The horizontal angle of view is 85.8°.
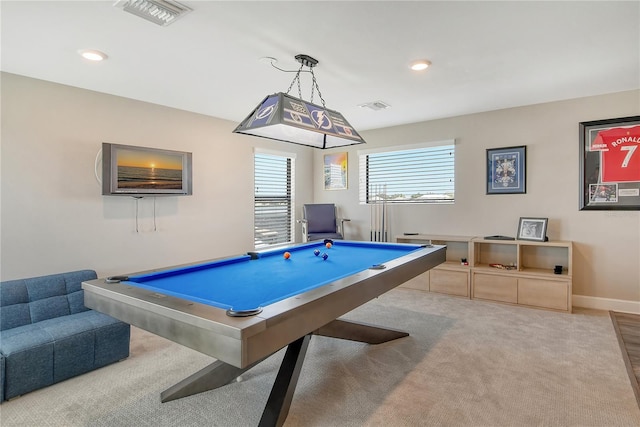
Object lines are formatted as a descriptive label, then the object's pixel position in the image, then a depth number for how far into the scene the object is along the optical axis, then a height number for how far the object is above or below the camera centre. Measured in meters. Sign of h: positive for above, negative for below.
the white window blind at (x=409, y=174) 4.96 +0.56
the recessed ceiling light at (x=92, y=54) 2.64 +1.21
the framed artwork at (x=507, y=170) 4.30 +0.52
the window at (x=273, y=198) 5.30 +0.18
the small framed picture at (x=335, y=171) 5.90 +0.68
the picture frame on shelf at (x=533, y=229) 4.06 -0.22
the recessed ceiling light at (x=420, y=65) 2.91 +1.26
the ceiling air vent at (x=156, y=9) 2.03 +1.22
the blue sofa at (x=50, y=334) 2.17 -0.87
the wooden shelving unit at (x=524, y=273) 3.80 -0.73
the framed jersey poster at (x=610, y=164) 3.70 +0.52
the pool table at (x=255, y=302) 1.29 -0.43
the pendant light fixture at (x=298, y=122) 2.43 +0.65
